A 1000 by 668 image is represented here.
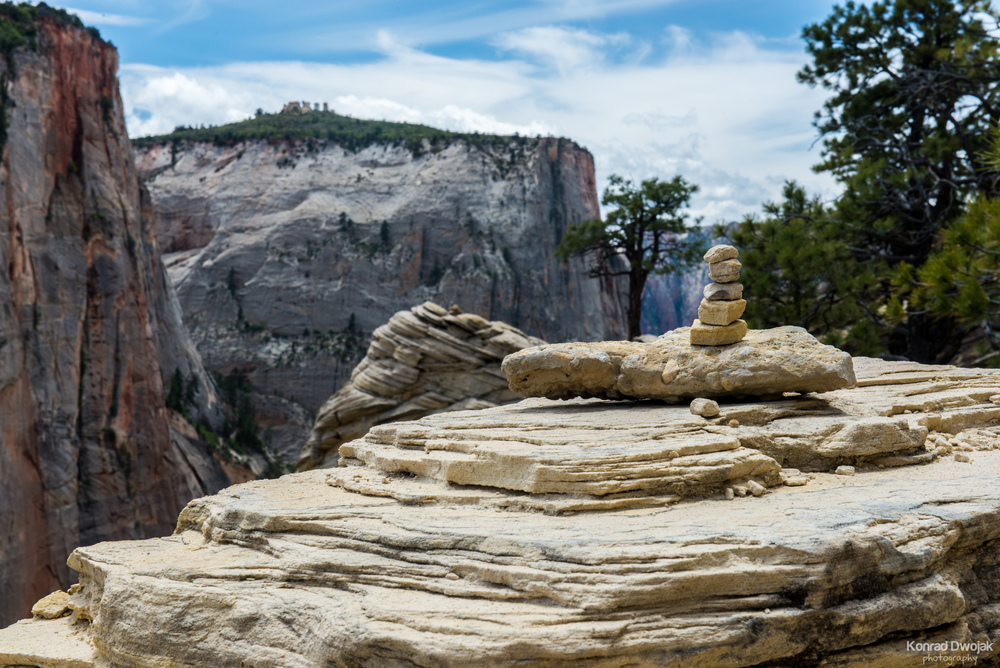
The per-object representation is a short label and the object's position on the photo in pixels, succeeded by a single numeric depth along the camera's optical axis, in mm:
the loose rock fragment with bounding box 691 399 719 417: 9039
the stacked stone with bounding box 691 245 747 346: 9930
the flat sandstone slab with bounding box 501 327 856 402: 9477
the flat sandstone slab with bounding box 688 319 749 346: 9992
